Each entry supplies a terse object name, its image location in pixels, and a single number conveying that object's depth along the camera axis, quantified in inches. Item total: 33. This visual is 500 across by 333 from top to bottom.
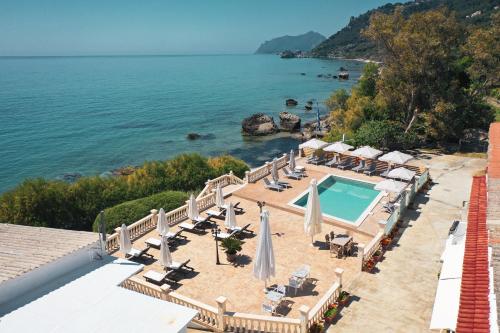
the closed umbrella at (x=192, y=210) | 796.8
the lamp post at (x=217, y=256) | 661.9
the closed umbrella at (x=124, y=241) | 665.6
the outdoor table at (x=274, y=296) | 540.2
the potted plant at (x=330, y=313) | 529.7
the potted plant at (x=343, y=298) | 561.3
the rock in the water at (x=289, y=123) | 2518.5
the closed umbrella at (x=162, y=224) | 713.6
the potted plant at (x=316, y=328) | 500.4
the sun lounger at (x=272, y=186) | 1007.6
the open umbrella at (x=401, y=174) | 953.5
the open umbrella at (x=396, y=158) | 1049.5
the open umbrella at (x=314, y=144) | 1215.6
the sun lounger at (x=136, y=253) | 683.8
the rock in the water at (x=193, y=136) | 2481.5
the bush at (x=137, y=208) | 845.7
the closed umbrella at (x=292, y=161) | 1113.4
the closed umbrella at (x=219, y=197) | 856.3
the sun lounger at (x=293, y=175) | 1094.4
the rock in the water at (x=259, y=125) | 2476.6
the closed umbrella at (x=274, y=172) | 1031.0
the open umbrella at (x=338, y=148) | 1176.2
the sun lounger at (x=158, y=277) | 601.6
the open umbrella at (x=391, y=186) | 864.8
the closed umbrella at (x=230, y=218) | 757.3
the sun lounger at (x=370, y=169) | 1123.3
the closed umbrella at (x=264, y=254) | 559.8
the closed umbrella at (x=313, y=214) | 713.6
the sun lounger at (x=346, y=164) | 1176.8
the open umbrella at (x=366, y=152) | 1117.2
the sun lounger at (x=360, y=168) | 1141.1
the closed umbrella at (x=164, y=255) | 623.5
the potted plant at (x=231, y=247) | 679.1
